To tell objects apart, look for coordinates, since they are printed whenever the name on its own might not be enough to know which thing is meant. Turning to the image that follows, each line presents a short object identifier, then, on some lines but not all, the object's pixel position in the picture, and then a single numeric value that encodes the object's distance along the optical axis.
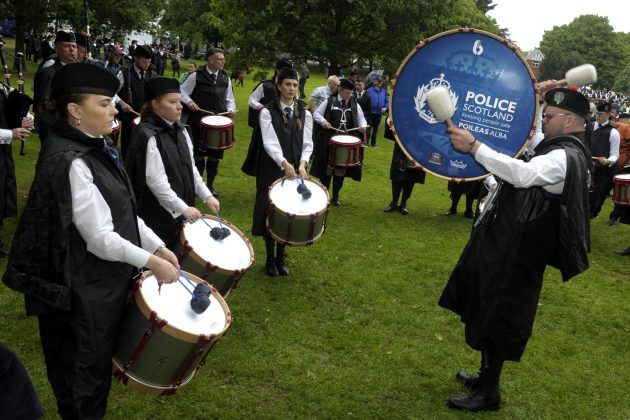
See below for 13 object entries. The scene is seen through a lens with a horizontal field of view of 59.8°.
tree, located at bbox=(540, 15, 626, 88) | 74.62
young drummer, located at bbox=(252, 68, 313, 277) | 6.21
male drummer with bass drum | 3.54
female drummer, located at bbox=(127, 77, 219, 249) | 4.24
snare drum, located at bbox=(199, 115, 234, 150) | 8.46
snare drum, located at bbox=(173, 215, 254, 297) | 4.17
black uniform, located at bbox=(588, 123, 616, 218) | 11.21
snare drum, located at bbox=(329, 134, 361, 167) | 9.34
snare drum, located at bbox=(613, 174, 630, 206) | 9.02
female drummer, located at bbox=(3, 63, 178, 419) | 2.76
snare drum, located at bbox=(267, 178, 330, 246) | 5.76
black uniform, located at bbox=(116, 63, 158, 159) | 9.55
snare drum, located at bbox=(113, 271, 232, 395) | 3.05
